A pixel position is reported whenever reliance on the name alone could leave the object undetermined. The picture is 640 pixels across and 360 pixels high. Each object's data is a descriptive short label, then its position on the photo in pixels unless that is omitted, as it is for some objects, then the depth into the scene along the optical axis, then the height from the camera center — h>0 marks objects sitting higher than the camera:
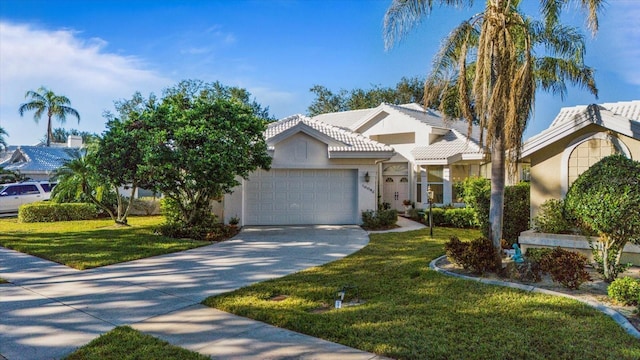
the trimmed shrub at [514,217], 11.60 -0.48
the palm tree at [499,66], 7.88 +2.99
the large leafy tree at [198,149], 12.27 +1.51
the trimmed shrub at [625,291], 5.95 -1.33
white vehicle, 20.55 +0.11
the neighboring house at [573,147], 9.70 +1.35
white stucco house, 16.16 +0.72
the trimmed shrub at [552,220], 9.64 -0.46
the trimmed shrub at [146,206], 21.05 -0.46
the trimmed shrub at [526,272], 7.46 -1.32
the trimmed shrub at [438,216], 17.53 -0.73
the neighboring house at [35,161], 28.06 +2.58
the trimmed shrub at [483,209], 11.53 -0.26
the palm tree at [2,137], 25.02 +3.56
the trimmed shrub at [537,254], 7.68 -1.10
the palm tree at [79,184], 17.14 +0.53
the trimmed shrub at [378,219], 15.84 -0.78
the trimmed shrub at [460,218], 16.70 -0.74
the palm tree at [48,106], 37.50 +8.42
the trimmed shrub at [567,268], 6.87 -1.16
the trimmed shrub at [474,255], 7.96 -1.09
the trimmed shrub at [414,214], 18.91 -0.70
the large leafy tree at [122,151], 12.80 +1.43
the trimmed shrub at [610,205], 6.77 -0.07
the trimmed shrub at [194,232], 13.27 -1.13
